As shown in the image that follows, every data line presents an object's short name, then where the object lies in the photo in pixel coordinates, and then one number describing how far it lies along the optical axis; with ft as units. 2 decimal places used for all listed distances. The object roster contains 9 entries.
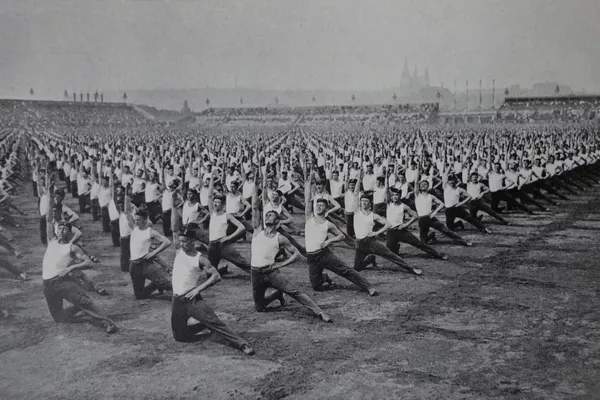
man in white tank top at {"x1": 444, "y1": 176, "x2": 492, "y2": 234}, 42.55
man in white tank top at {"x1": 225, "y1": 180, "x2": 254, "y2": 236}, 38.06
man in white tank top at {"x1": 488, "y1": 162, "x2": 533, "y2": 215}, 51.34
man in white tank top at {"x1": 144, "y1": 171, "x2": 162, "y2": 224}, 45.06
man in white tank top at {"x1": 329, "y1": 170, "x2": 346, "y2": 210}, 47.26
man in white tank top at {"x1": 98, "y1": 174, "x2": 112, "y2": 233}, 43.28
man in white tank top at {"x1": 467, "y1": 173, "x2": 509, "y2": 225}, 45.44
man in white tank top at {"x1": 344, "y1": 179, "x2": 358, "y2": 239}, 40.87
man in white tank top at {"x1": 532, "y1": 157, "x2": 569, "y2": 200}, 59.11
